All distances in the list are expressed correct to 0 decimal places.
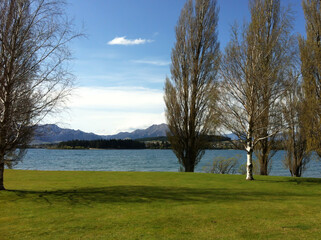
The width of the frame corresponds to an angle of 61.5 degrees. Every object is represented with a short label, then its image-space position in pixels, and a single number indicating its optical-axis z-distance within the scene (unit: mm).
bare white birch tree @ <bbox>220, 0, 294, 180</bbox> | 14172
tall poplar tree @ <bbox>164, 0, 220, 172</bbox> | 20500
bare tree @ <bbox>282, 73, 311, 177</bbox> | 20397
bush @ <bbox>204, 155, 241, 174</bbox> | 24672
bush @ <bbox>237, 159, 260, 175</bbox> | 22078
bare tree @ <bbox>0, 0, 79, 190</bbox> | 9344
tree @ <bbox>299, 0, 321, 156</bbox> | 14750
